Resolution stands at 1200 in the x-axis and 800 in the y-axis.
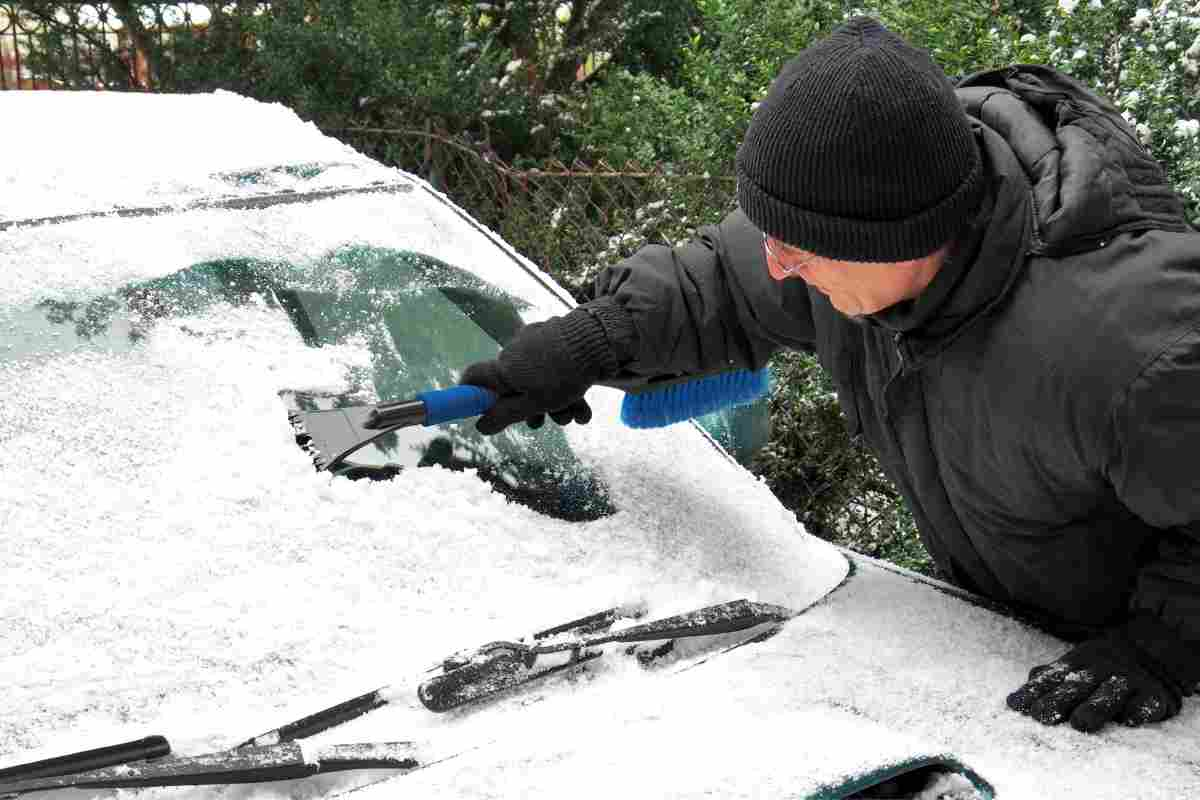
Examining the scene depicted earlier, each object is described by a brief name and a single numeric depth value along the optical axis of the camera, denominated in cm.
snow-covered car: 143
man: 153
